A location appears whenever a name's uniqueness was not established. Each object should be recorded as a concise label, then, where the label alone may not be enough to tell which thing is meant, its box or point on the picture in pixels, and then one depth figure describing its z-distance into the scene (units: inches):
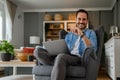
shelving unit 320.2
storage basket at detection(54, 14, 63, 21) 320.5
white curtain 276.2
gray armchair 98.3
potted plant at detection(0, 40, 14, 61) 123.1
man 91.4
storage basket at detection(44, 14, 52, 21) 324.5
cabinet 150.0
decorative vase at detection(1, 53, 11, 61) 122.8
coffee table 112.8
